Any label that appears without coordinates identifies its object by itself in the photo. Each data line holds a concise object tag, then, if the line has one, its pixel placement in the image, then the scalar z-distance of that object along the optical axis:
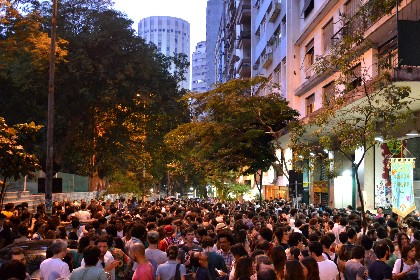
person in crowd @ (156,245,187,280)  8.81
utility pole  19.55
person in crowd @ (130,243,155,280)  8.66
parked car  9.25
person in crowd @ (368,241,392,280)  8.24
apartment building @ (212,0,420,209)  16.78
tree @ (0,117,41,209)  16.48
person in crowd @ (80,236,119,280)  9.09
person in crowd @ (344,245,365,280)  8.42
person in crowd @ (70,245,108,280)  7.44
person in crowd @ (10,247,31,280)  7.98
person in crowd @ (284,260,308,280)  6.57
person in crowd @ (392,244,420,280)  8.80
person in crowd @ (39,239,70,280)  8.20
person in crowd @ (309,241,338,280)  8.30
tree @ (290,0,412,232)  14.39
